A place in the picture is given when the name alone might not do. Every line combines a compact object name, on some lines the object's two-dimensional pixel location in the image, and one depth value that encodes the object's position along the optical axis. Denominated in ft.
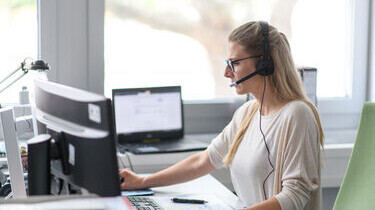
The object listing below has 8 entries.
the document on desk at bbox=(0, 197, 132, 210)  6.93
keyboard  10.14
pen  10.56
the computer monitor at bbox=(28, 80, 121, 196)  7.91
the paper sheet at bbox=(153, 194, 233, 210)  10.32
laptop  13.18
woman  10.41
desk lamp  10.43
